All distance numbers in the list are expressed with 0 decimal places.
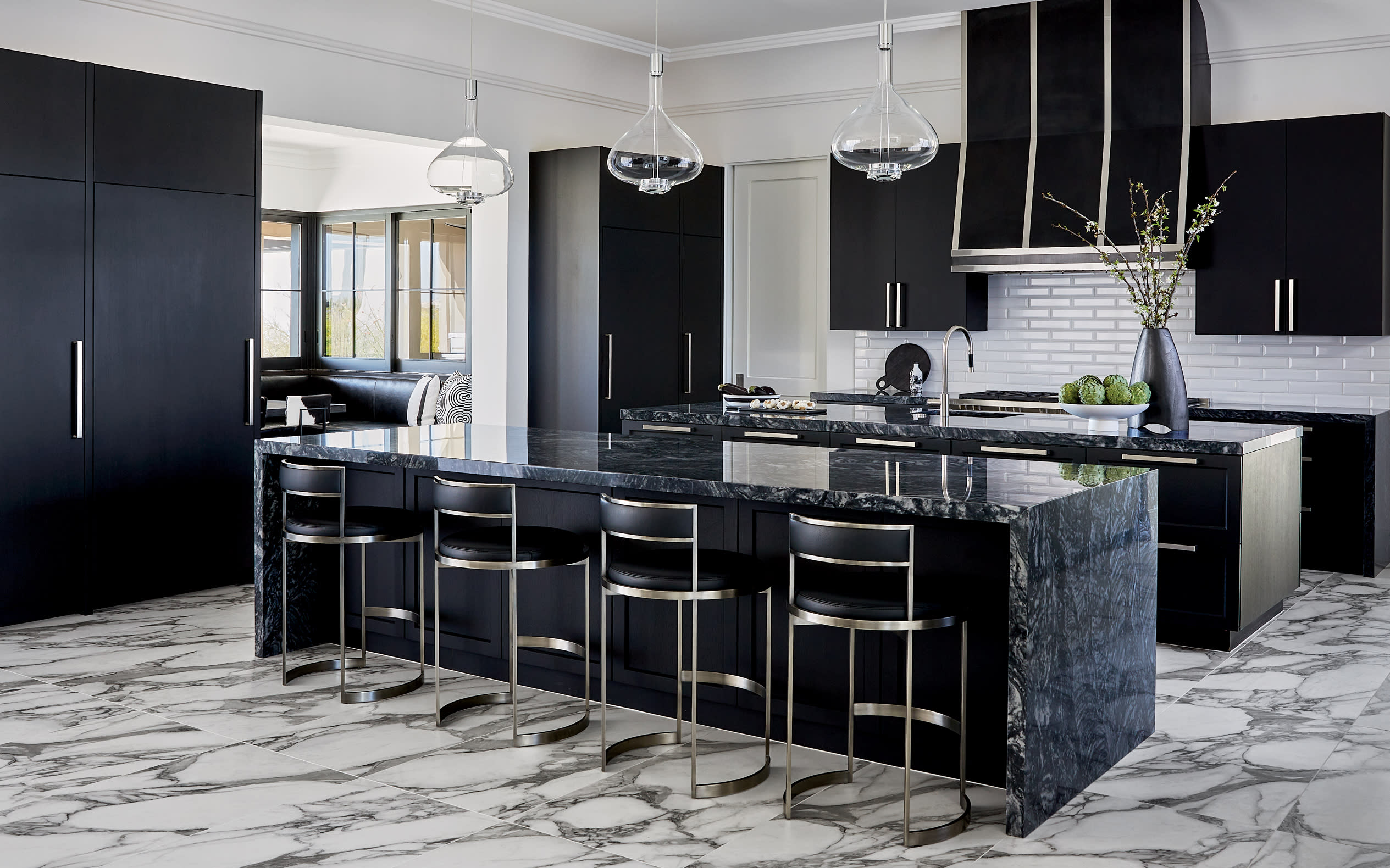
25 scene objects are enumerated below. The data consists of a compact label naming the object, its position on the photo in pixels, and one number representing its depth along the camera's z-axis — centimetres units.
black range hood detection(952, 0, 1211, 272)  693
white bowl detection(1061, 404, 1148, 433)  527
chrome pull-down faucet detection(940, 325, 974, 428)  513
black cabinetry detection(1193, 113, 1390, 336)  646
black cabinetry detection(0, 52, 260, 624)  517
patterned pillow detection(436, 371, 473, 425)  955
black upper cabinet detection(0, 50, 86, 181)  505
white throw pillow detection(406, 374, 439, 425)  949
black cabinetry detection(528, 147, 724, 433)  788
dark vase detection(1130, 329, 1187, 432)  541
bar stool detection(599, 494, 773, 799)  332
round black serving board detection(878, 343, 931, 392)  834
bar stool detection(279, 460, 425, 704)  422
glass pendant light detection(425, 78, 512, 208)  439
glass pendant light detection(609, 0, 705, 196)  397
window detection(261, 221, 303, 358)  1143
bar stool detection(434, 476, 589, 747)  378
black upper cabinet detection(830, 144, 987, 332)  789
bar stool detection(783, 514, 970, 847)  298
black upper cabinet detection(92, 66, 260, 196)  539
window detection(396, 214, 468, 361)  1067
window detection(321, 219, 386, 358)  1112
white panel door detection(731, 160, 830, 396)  889
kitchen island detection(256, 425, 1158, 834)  313
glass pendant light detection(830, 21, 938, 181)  370
